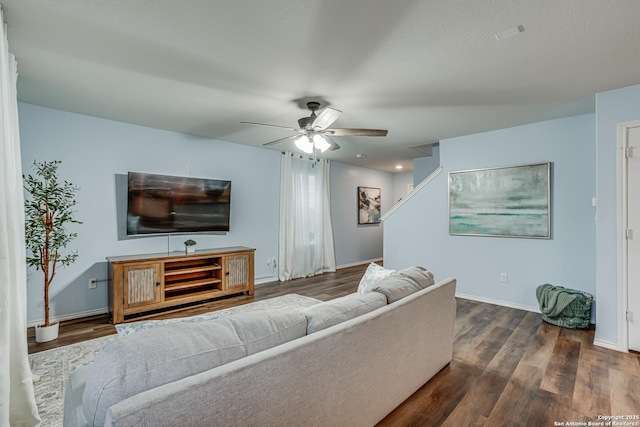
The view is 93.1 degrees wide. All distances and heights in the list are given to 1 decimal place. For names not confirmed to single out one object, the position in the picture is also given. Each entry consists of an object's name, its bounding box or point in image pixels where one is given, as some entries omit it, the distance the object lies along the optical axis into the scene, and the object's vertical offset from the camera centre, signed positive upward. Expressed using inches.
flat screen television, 149.4 +5.1
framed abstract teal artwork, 146.2 +5.1
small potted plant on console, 161.8 -17.4
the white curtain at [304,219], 216.2 -4.4
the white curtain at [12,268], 57.6 -11.9
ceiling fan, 117.6 +32.3
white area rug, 74.4 -47.4
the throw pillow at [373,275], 95.3 -20.2
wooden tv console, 132.3 -32.7
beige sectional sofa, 36.2 -22.5
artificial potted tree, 112.6 -4.3
